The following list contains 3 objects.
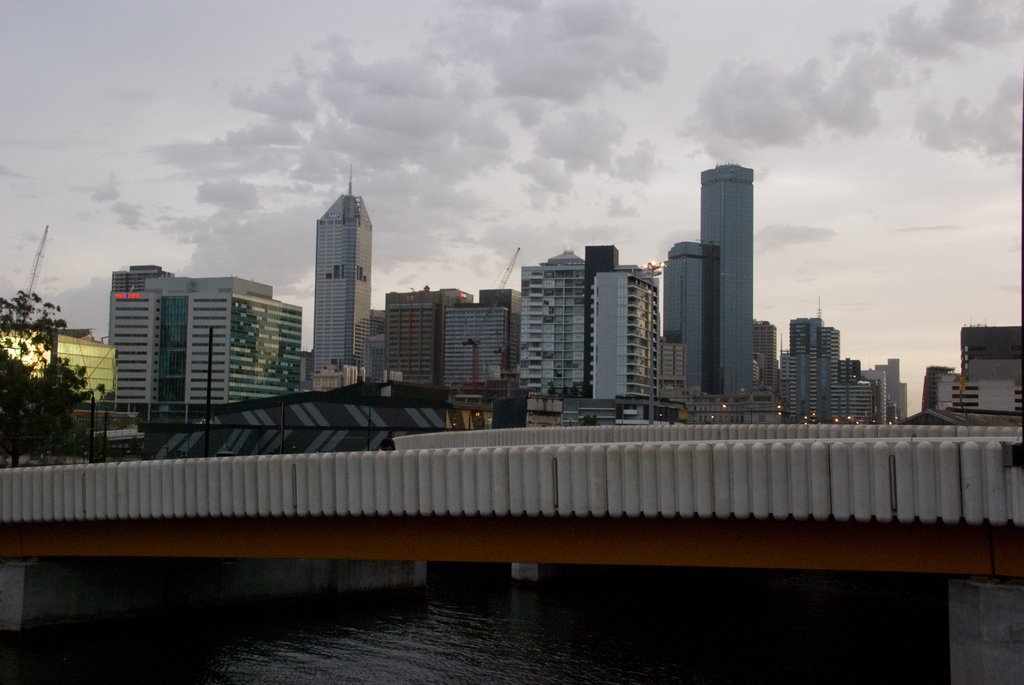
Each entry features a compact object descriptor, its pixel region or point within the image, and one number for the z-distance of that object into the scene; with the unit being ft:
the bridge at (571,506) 57.98
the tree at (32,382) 172.76
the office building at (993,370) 593.83
